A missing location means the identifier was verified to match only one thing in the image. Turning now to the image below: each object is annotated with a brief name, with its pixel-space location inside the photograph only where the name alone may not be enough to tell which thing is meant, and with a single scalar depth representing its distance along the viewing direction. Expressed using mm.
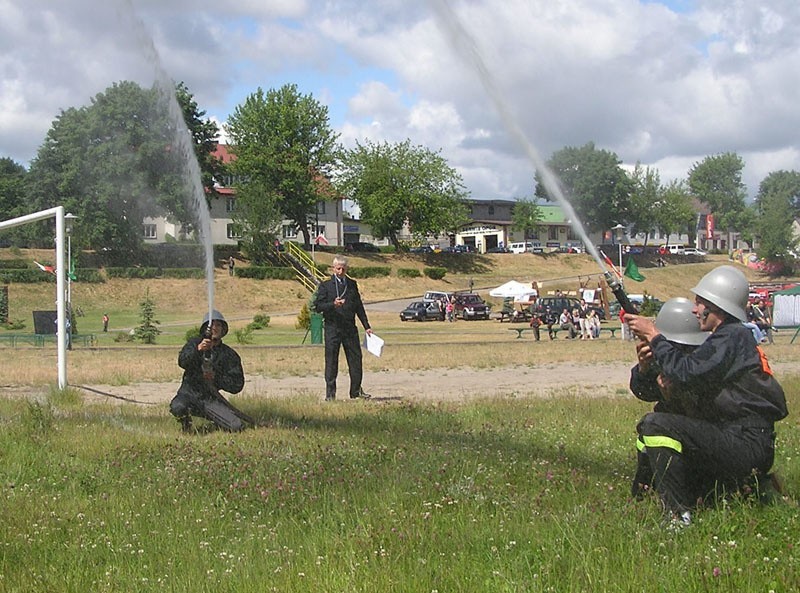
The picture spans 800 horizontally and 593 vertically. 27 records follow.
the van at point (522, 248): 104475
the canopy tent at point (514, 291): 62125
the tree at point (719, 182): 161875
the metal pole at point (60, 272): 13086
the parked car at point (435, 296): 62425
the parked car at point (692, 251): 114000
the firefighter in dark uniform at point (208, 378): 9633
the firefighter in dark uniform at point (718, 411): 5293
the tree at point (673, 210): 98100
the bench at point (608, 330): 39150
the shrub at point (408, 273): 82275
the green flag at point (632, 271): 22762
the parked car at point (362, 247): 94000
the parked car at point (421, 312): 58812
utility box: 34000
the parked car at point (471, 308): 60000
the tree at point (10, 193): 86094
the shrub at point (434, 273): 85125
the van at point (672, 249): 107644
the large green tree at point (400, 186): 95500
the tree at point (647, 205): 68812
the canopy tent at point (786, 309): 51531
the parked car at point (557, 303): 52469
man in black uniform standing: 12781
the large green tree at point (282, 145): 82125
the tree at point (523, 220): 97656
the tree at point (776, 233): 101750
